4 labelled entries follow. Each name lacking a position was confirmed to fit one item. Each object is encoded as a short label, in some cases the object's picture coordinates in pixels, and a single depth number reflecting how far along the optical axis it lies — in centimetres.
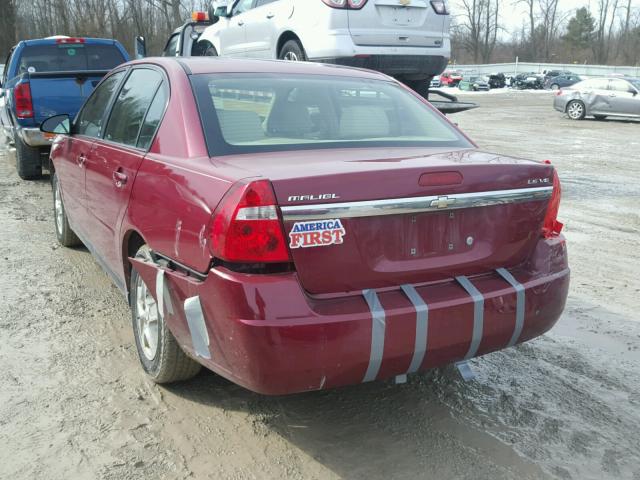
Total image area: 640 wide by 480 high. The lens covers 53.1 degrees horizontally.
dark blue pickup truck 840
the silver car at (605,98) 2064
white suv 725
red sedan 239
